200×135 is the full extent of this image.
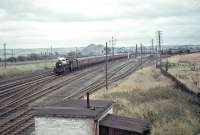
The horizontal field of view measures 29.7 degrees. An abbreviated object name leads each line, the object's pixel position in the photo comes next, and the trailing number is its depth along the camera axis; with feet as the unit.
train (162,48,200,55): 433.97
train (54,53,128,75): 176.45
